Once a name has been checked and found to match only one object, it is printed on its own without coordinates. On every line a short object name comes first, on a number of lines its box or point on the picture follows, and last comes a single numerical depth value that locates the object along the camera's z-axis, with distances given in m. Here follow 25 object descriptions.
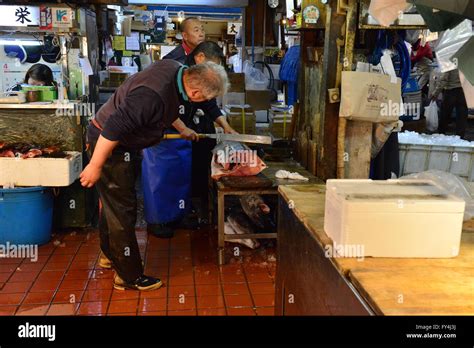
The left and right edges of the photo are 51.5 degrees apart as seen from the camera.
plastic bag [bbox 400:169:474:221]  2.79
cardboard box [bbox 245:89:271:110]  8.24
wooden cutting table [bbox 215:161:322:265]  4.88
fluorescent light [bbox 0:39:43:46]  5.98
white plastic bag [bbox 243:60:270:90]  8.66
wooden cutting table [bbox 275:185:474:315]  1.75
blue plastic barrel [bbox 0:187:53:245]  5.07
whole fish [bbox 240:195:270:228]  5.36
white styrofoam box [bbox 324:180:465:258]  2.06
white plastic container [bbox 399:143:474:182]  6.27
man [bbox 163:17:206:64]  5.85
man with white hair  3.81
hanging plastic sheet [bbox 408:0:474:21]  2.21
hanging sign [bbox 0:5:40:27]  5.37
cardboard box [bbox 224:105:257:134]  6.49
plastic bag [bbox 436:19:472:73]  2.52
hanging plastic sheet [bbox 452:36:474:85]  2.14
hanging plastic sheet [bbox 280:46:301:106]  7.19
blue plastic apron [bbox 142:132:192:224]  5.60
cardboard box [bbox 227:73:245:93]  7.96
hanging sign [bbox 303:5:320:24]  4.88
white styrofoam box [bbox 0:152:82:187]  5.04
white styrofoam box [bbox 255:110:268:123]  8.10
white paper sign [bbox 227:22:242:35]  11.47
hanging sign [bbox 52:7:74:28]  5.42
